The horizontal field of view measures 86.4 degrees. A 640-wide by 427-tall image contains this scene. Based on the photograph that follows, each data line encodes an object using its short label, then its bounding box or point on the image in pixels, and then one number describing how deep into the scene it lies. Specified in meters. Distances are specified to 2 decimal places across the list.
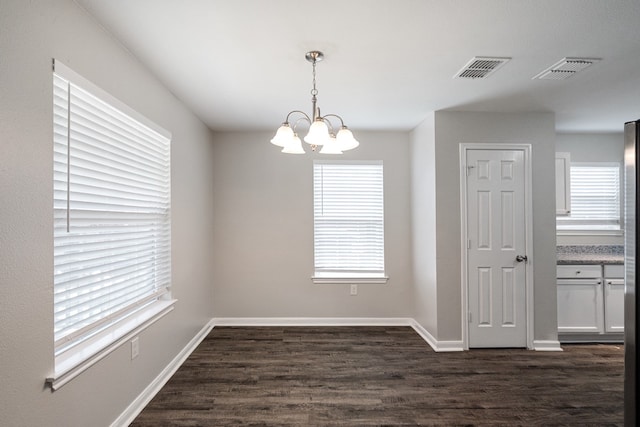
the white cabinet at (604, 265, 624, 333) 3.89
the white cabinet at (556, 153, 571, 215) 4.44
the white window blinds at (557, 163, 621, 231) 4.65
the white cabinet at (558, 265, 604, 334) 3.90
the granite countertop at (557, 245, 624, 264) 4.18
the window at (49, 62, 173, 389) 1.79
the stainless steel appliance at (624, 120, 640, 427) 1.38
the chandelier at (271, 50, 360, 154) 2.07
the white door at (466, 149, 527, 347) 3.67
